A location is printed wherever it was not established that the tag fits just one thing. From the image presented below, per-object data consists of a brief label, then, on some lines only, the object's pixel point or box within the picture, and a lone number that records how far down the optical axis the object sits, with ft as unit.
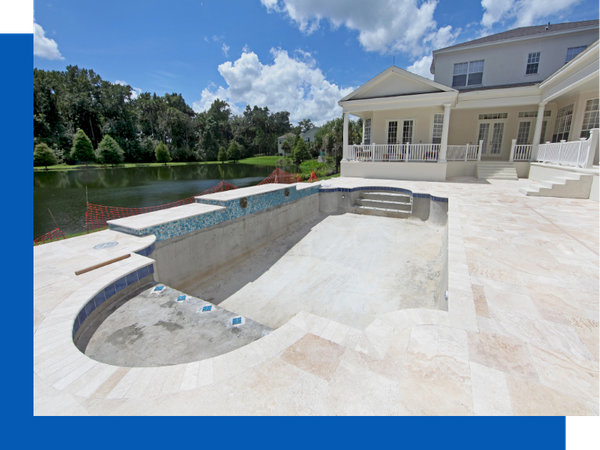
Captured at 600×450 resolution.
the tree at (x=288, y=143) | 184.94
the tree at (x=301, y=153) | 140.56
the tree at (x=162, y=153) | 139.85
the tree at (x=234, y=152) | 173.06
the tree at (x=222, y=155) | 167.52
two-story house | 39.86
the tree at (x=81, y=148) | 113.09
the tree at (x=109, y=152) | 121.19
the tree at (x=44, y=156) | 99.81
